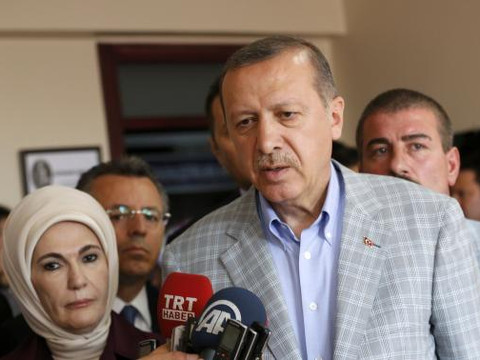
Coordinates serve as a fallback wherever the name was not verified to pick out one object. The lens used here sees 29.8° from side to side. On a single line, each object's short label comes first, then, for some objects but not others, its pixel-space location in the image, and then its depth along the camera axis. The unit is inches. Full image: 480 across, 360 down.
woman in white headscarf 92.1
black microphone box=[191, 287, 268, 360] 59.3
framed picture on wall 219.6
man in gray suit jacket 71.4
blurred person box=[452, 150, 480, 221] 167.7
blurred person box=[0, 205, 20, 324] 121.4
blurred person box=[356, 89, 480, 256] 101.6
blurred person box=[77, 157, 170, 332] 115.9
